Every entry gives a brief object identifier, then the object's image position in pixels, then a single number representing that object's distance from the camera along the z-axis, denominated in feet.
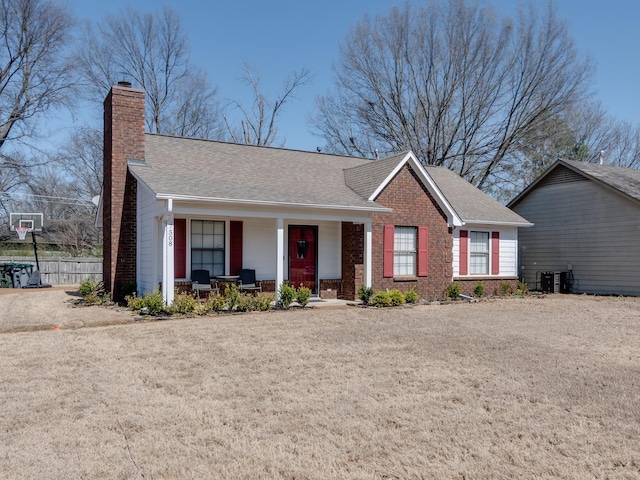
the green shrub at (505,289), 58.13
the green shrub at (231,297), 39.65
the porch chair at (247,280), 44.31
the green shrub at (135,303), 38.42
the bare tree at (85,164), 103.96
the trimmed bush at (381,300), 44.42
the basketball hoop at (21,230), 69.77
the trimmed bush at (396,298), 45.20
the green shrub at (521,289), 59.06
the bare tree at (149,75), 100.83
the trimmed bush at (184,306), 37.22
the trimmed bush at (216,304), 38.80
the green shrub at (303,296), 42.14
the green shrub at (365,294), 45.35
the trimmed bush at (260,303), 40.42
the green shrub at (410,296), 47.44
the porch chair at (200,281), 42.25
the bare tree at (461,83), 88.69
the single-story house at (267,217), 42.34
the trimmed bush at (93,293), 45.11
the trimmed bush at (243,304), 39.63
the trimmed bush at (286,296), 41.22
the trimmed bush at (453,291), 51.42
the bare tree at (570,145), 94.73
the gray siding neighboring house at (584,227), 58.59
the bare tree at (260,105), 107.96
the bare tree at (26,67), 80.28
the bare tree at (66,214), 106.42
